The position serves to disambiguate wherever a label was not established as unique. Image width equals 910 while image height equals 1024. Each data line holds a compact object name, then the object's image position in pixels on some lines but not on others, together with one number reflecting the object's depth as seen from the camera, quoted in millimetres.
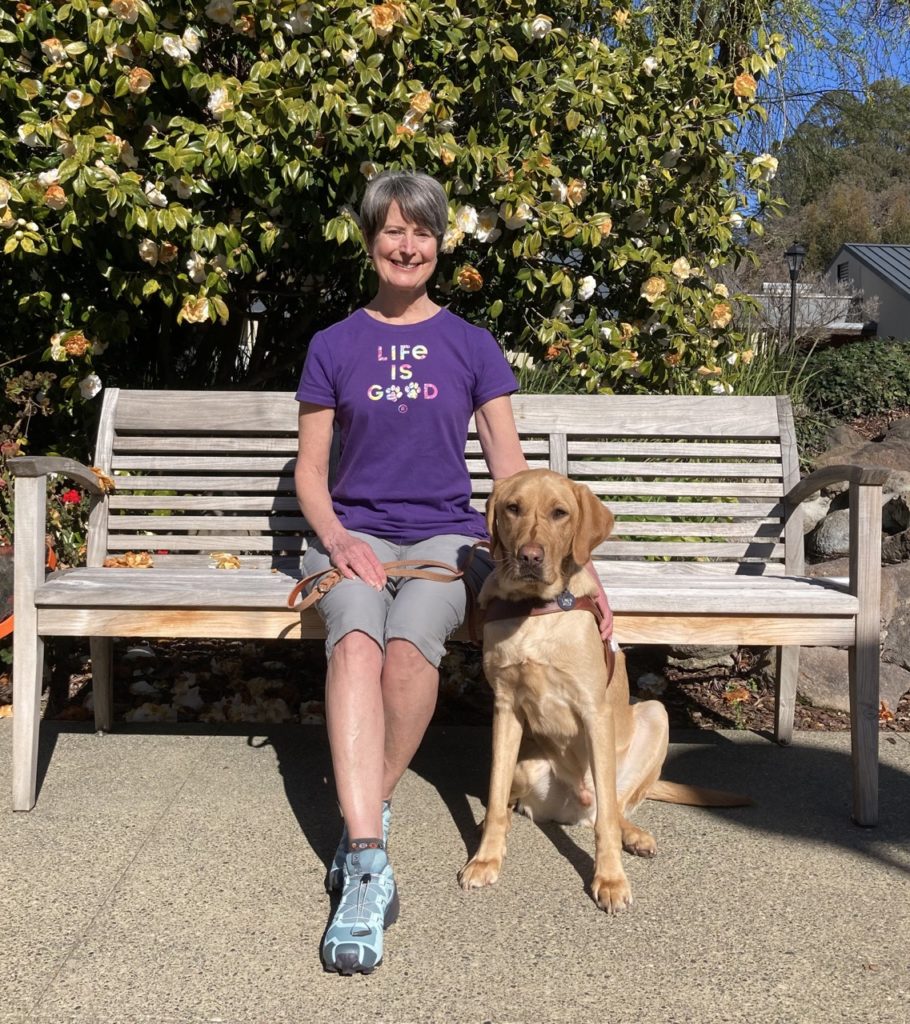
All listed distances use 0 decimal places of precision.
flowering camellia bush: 3871
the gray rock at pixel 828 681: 4414
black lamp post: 18578
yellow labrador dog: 2754
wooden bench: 3996
